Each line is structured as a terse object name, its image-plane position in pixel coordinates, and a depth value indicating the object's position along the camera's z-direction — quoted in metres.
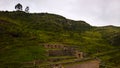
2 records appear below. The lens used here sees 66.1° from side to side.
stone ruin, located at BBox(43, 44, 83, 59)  29.53
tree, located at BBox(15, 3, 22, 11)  63.81
